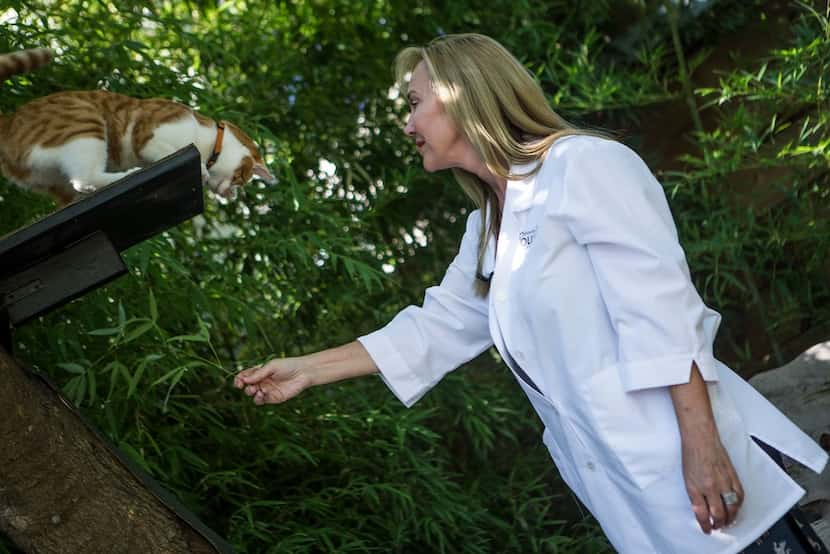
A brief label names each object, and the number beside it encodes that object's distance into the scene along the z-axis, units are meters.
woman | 1.61
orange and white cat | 1.73
